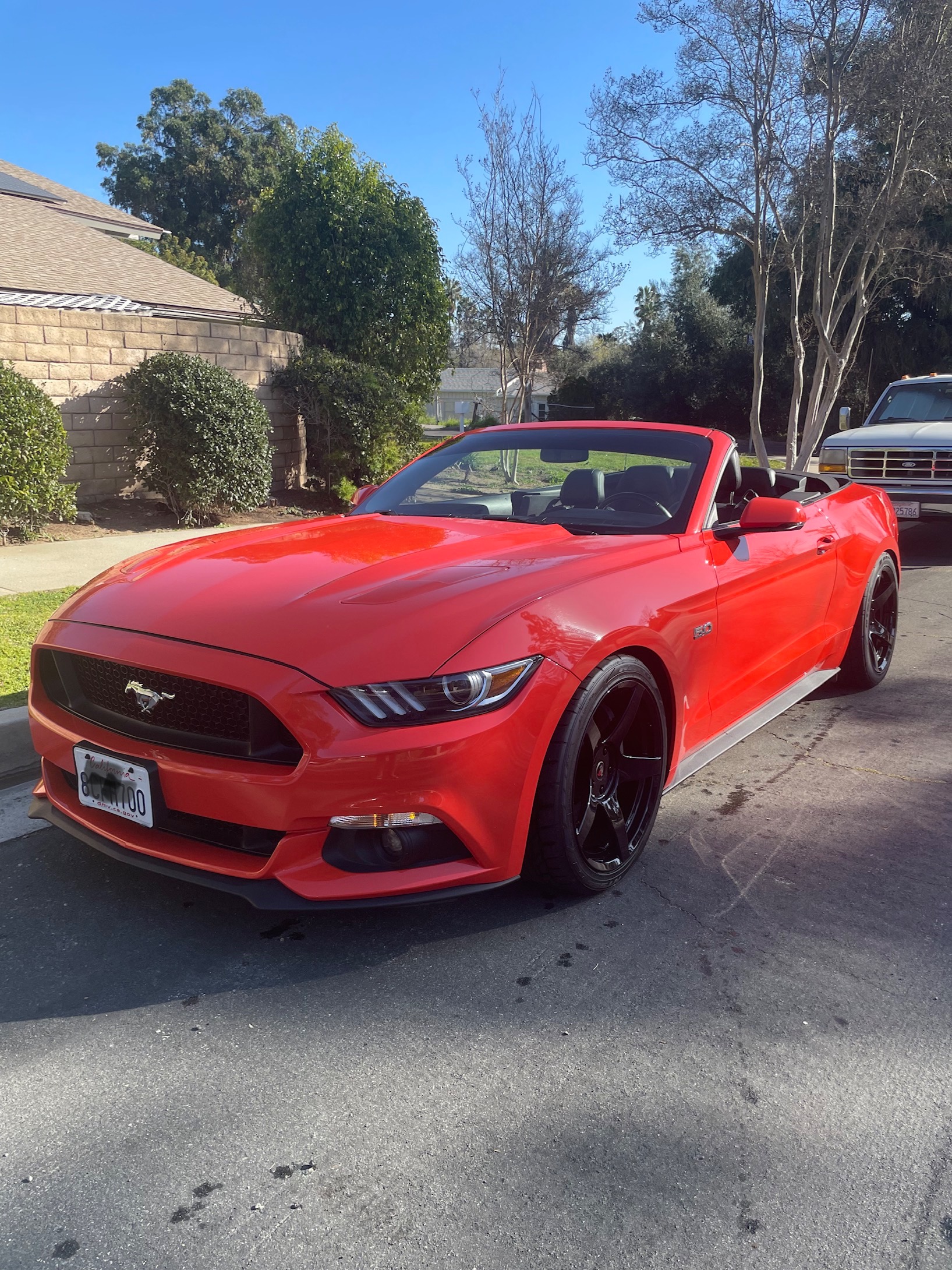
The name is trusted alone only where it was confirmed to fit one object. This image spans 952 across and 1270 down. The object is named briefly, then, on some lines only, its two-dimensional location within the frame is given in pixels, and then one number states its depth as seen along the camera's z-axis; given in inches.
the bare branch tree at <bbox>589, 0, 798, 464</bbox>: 453.7
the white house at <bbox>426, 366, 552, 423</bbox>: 2397.9
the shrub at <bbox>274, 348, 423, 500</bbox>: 488.4
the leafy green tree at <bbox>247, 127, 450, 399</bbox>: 516.7
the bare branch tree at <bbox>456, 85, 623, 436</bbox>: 606.9
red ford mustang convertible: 98.6
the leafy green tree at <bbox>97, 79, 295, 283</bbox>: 2134.6
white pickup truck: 383.6
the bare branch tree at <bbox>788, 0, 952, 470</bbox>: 438.3
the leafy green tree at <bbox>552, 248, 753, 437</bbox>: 1250.6
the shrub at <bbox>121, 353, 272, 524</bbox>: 397.1
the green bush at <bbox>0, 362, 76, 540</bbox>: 333.7
